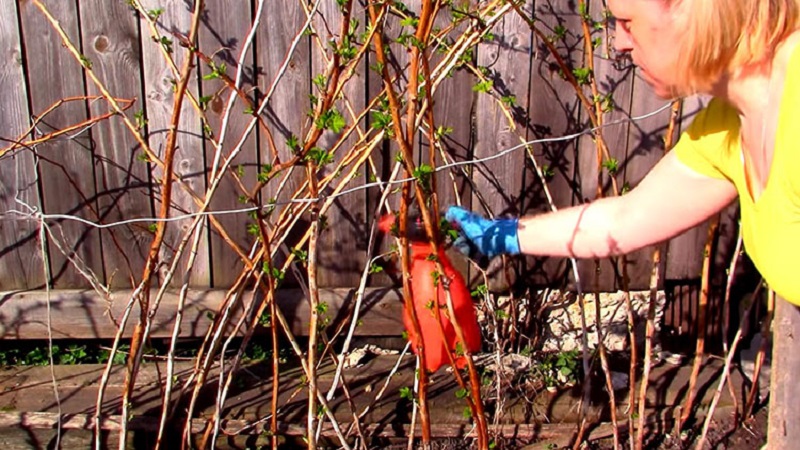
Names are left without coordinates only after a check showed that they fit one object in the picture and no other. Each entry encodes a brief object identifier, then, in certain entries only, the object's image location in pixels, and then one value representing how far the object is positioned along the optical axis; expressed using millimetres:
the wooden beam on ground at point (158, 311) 3273
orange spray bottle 2529
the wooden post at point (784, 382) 1742
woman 1404
